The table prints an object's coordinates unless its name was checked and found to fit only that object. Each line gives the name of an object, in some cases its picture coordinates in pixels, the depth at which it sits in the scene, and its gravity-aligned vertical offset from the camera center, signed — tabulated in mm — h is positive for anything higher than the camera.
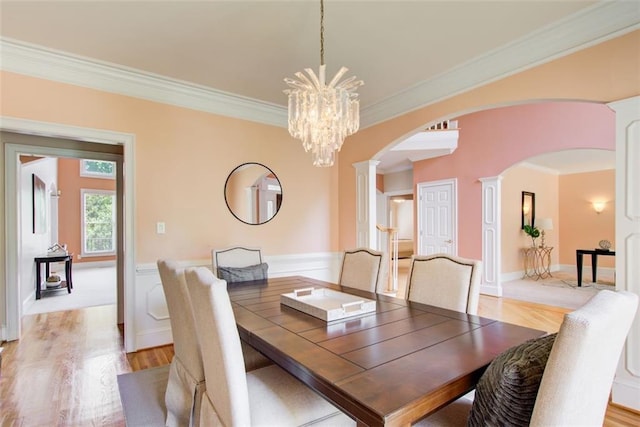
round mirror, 3643 +240
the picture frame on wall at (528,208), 6949 +96
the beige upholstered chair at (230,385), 1166 -713
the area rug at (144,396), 1964 -1284
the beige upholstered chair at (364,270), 2457 -466
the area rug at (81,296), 4582 -1377
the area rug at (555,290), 4880 -1383
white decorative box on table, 1644 -529
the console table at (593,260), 5902 -930
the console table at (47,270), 5074 -981
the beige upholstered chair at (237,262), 2758 -463
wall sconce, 7460 +145
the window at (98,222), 8531 -236
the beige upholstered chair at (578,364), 791 -396
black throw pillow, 881 -504
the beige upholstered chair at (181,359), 1626 -801
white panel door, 5875 -87
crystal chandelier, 2055 +668
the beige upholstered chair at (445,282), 1898 -445
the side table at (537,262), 7008 -1146
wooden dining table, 946 -549
